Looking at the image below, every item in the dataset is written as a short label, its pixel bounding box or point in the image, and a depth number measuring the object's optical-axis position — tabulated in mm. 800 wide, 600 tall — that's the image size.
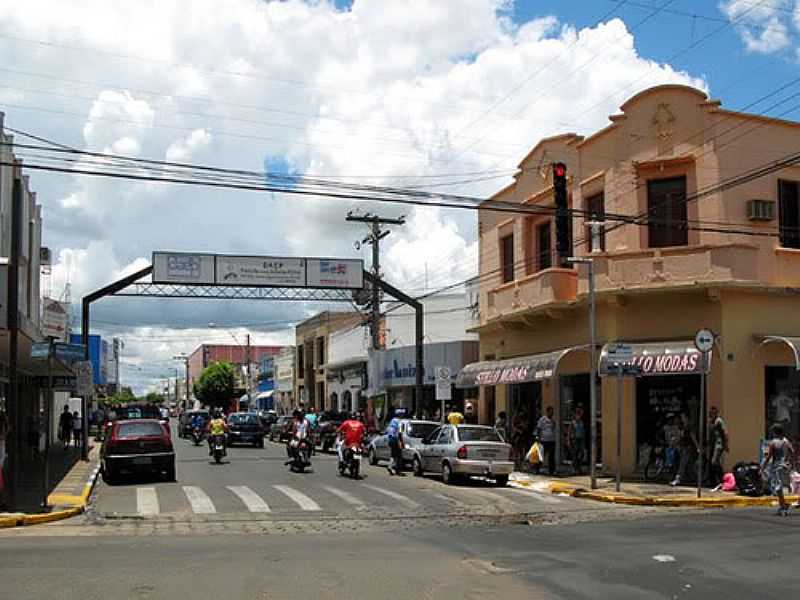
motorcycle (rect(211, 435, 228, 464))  30502
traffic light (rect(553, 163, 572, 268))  19359
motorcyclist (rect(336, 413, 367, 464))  24891
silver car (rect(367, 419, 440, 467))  27156
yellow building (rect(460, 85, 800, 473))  23438
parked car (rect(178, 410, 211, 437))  50031
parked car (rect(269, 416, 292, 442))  47375
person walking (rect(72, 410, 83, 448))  39906
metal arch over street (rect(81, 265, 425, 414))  37344
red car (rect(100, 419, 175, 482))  23594
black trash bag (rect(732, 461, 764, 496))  20625
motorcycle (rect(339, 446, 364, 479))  24750
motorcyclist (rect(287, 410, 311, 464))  27125
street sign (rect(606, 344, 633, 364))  21312
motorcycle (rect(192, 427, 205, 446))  46250
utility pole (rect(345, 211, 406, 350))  44909
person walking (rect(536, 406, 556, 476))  25875
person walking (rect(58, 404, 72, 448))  39875
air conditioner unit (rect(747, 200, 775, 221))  23891
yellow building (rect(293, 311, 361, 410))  65625
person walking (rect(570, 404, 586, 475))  25812
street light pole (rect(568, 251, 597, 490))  22000
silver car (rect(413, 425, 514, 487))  23203
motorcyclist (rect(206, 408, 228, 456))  31020
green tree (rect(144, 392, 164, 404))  164625
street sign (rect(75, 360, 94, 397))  27219
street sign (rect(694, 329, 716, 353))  19969
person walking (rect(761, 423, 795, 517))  18859
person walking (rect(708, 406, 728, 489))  22016
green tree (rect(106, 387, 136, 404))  109950
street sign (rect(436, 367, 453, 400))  29094
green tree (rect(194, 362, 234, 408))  104006
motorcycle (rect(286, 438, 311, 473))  26906
